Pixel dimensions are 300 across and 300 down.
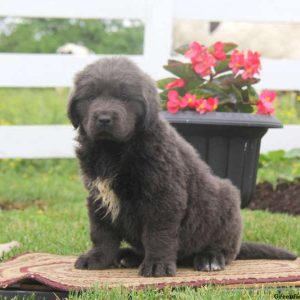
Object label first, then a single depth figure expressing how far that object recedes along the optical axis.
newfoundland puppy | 3.70
